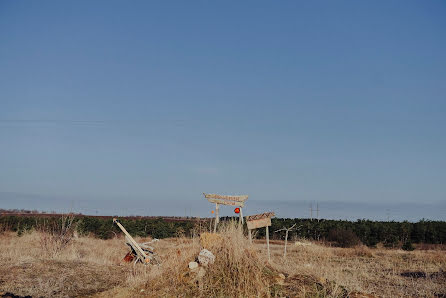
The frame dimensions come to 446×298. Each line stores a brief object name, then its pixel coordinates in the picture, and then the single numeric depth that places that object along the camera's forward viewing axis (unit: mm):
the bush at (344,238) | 30828
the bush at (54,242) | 15986
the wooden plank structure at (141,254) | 12977
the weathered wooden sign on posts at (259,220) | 13023
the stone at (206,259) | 9758
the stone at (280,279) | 9547
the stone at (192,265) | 9846
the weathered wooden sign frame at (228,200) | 12906
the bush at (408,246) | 29719
